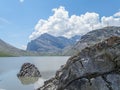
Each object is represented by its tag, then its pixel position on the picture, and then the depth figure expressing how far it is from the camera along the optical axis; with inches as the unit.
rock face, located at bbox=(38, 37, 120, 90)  296.0
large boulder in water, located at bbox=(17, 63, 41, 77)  1289.0
